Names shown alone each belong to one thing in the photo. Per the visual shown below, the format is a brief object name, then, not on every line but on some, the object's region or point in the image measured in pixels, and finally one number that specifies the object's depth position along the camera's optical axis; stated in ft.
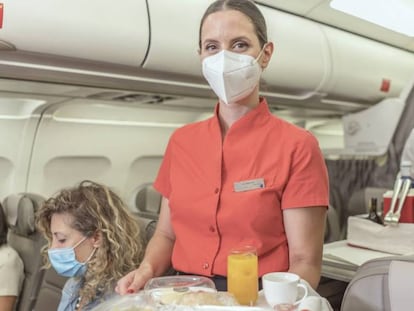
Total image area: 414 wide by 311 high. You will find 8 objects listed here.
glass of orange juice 3.84
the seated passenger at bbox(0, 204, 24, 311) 8.46
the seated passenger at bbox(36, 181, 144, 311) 6.34
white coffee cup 3.52
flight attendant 4.52
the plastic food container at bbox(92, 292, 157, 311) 3.78
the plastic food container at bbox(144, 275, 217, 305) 3.77
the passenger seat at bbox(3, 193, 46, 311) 9.12
